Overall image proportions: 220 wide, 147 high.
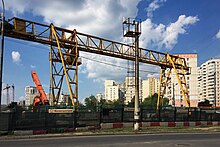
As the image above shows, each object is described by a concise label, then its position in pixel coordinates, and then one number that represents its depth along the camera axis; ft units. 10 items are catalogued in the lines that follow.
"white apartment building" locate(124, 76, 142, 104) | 572.30
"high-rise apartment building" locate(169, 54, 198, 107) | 391.86
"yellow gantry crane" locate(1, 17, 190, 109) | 103.30
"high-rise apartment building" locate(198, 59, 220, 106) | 540.11
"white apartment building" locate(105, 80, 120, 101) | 602.85
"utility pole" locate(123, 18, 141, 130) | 78.56
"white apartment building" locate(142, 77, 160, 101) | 586.04
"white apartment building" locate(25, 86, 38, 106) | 488.27
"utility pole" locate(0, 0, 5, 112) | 65.33
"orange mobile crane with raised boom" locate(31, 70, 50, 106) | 132.16
